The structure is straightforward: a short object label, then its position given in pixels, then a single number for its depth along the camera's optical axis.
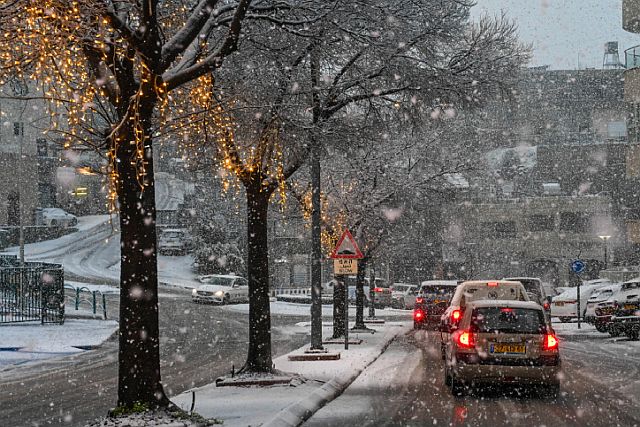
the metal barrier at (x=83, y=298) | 36.19
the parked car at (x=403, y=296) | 49.50
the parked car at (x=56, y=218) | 66.00
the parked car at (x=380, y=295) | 49.97
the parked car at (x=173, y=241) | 68.88
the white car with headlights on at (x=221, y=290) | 45.94
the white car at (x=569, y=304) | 36.53
